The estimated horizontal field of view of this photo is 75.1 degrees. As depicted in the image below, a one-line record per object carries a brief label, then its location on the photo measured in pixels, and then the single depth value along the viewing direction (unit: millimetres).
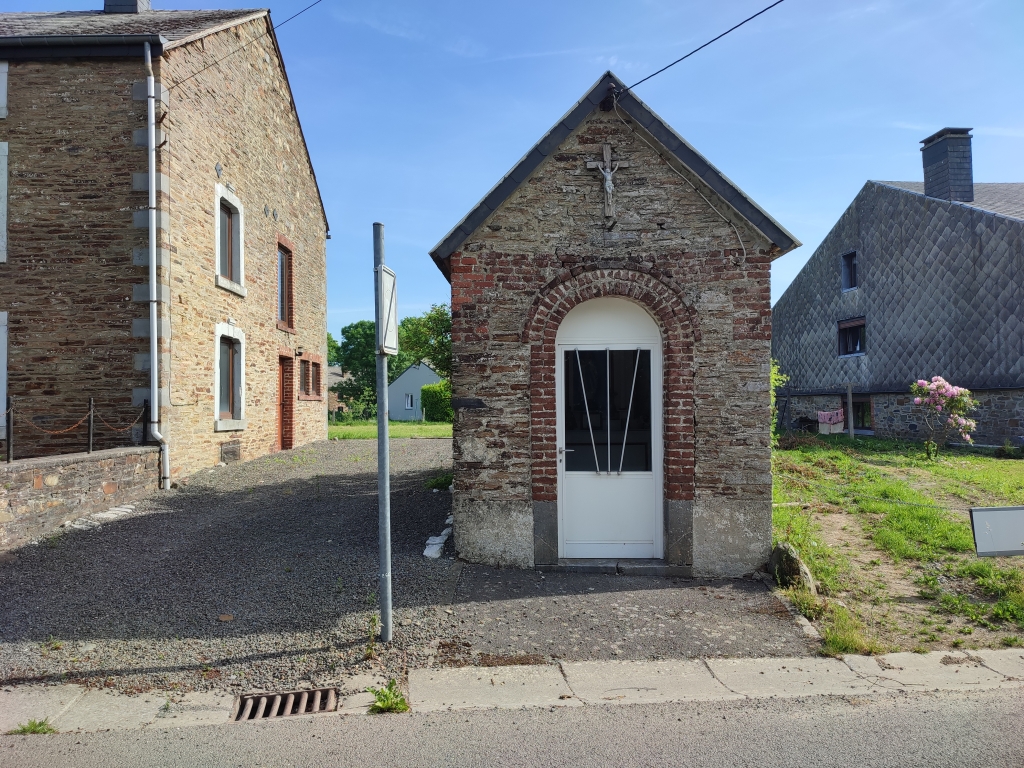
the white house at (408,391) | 56406
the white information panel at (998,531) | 4602
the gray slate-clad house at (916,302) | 17094
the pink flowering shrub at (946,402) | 15727
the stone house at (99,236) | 10594
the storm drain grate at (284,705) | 4020
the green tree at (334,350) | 64312
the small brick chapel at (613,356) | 6773
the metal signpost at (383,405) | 4980
